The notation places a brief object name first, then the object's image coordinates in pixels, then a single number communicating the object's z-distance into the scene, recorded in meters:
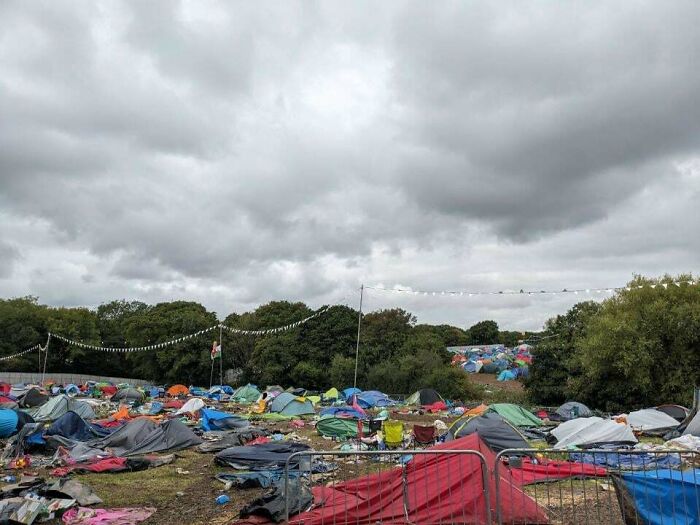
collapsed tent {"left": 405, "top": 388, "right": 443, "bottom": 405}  32.43
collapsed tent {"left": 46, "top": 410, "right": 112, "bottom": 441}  17.45
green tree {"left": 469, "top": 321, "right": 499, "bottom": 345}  98.38
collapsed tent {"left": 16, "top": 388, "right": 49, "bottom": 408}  28.34
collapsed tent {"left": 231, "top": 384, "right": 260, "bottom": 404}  37.28
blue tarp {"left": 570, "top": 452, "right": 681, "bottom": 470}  11.80
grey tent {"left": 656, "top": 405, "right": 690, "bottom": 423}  20.92
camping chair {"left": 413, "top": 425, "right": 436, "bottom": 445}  17.05
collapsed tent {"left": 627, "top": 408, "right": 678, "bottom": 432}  19.58
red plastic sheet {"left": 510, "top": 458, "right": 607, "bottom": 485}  10.73
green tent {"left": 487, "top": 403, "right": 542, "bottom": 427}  21.16
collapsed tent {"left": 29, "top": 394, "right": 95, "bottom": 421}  23.76
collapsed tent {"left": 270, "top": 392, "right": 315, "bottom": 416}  28.53
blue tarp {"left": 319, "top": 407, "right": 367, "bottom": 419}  24.98
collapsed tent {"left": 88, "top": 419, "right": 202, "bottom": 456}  16.56
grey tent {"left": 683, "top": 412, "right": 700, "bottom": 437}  17.30
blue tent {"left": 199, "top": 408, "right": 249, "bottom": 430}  21.70
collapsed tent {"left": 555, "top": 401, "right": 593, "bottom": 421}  23.33
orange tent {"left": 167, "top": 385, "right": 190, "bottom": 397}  41.00
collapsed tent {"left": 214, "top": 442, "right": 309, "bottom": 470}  13.68
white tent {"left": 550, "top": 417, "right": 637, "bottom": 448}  16.12
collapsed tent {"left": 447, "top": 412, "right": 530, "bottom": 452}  14.09
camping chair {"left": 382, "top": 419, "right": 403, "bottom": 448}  16.72
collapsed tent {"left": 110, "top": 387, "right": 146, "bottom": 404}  34.62
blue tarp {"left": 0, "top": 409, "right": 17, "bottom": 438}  17.97
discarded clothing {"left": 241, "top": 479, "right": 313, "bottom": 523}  8.49
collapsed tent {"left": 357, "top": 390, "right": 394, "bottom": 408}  31.86
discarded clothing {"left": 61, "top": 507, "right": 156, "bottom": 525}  9.15
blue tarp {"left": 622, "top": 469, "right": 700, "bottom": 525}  7.00
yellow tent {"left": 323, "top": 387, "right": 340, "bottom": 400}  35.03
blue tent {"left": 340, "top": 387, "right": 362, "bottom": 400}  32.12
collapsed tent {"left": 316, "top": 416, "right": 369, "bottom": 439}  19.81
